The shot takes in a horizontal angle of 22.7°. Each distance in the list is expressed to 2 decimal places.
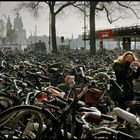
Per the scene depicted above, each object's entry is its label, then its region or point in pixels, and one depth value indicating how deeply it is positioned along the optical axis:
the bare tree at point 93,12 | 22.17
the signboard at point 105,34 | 28.02
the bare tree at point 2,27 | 63.30
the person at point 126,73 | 7.00
